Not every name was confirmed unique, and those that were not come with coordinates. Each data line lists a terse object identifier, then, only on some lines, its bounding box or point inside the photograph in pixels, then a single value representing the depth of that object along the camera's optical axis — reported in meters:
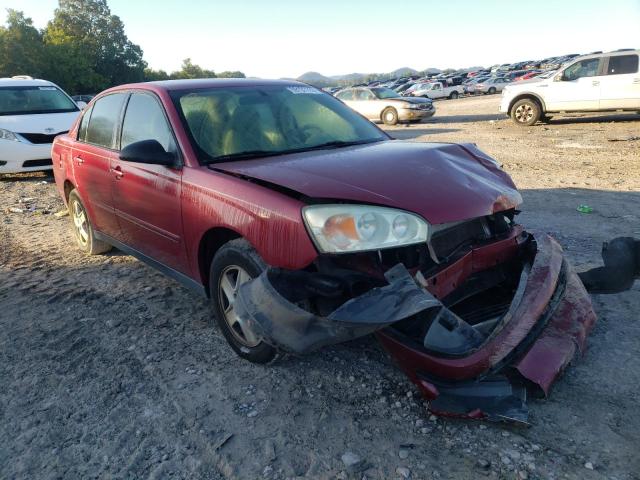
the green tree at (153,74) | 73.00
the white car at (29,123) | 8.92
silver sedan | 17.70
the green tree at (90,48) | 55.59
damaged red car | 2.30
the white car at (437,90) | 35.87
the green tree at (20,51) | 49.28
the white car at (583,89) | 13.17
